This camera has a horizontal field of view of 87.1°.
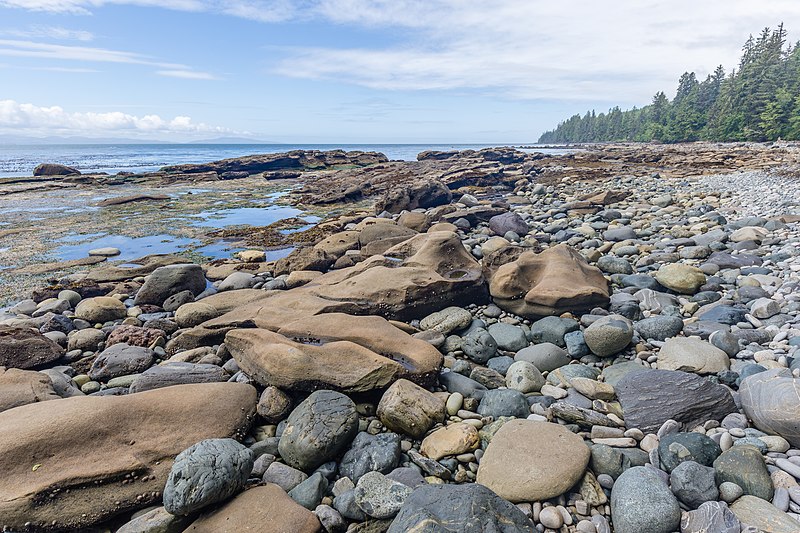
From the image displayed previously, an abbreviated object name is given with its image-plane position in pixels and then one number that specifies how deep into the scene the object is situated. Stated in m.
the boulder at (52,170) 37.72
